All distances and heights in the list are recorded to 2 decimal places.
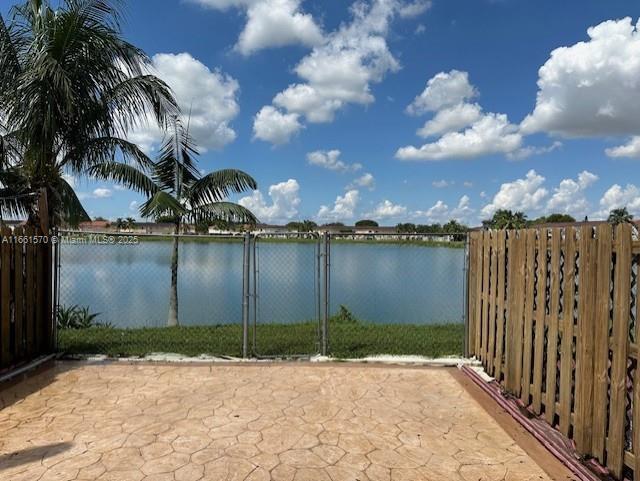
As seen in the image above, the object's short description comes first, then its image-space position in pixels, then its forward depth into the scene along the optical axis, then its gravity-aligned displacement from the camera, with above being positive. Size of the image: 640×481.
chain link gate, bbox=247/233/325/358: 5.90 -1.27
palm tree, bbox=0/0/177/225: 5.97 +2.02
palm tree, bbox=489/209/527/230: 48.22 +2.18
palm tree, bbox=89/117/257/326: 10.02 +1.00
